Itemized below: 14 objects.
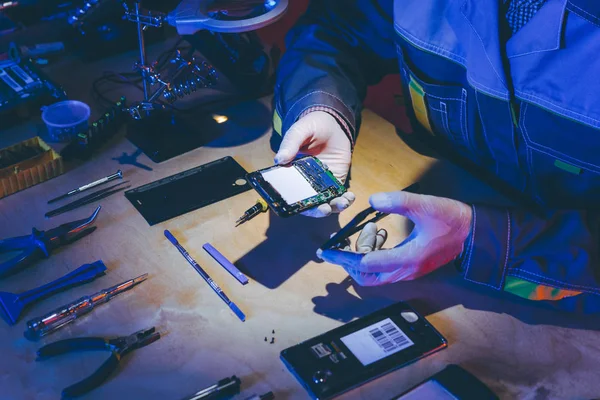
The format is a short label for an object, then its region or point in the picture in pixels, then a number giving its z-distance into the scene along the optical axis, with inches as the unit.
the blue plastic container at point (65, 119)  53.8
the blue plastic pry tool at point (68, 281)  40.2
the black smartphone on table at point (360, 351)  36.2
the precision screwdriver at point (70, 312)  38.2
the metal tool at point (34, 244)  42.2
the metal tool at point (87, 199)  47.2
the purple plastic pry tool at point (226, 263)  42.7
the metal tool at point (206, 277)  40.5
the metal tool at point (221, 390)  34.9
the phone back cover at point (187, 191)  48.2
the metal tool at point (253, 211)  47.7
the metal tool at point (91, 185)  48.7
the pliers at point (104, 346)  35.9
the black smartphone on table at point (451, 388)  35.5
